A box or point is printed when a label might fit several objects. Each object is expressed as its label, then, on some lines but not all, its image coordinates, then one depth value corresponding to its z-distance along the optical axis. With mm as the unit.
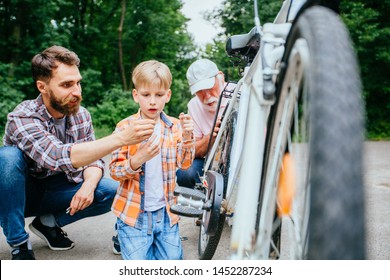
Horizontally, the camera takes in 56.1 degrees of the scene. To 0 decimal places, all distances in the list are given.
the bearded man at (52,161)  1882
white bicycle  612
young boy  1783
